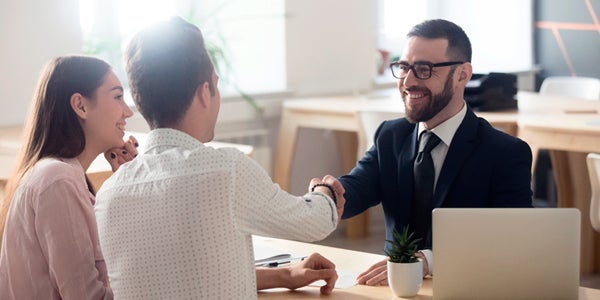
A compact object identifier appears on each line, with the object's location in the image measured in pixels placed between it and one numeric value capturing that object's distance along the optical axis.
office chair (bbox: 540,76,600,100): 6.15
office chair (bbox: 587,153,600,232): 4.00
